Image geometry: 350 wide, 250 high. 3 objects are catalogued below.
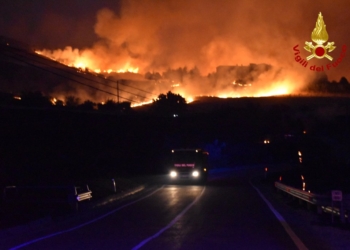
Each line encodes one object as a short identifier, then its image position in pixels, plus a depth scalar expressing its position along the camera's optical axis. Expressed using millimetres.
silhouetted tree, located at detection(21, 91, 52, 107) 58734
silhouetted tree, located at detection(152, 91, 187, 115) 95969
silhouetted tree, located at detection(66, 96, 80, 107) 100688
